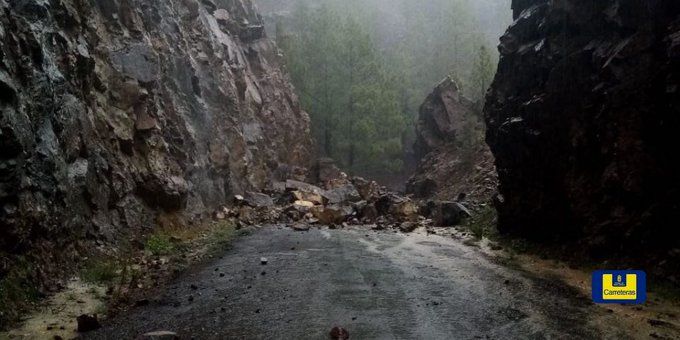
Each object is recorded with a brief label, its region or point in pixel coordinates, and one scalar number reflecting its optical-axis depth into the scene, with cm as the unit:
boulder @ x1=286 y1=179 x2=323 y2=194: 3369
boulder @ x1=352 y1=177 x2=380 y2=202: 3547
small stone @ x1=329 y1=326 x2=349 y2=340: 896
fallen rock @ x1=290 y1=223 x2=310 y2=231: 2281
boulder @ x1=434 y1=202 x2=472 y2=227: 2448
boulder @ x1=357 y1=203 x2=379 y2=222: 2725
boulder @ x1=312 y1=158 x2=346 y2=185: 4106
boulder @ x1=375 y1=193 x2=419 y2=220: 2659
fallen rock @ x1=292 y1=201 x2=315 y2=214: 2862
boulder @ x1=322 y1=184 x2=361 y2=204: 3331
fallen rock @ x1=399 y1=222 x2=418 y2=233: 2334
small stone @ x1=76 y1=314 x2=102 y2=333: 924
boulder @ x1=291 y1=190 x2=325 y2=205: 3157
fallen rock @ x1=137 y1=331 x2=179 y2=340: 851
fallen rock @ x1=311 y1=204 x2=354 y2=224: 2619
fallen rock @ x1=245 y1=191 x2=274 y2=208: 2925
